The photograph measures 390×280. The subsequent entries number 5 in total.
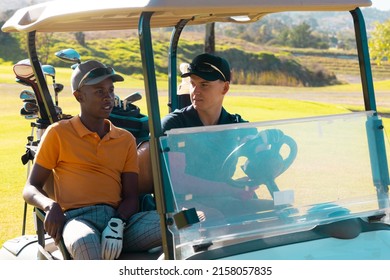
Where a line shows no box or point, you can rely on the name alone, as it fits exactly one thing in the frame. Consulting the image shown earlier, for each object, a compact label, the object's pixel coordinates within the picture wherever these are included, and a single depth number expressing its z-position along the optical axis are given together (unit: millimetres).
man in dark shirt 2822
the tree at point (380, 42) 26328
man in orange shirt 3428
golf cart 2779
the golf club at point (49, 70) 4996
